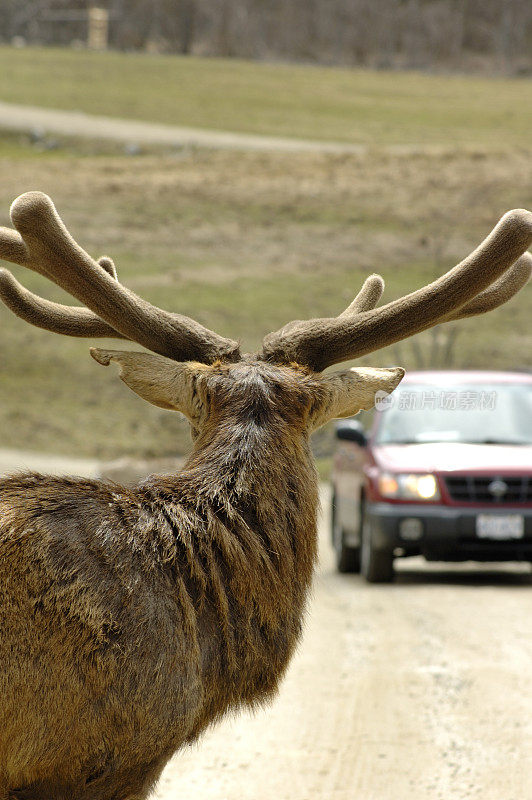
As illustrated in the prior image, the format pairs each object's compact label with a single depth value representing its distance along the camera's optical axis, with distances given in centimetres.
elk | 834
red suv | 2509
